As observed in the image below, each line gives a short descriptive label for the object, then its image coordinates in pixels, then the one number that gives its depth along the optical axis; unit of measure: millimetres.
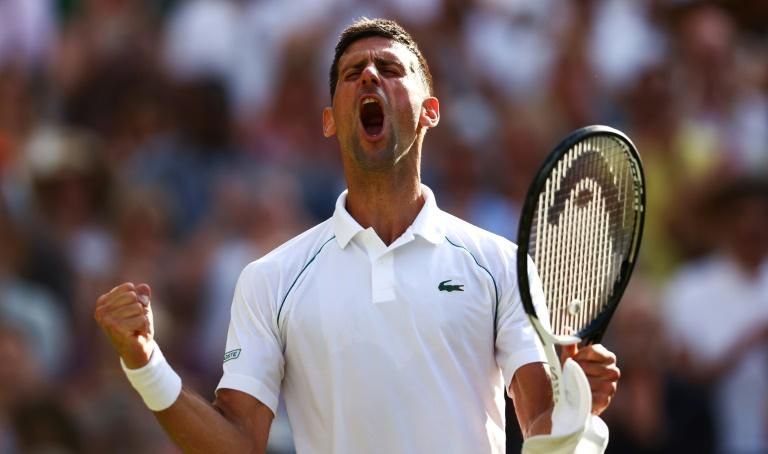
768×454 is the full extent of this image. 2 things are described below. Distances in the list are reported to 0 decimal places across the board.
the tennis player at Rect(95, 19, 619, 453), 9562
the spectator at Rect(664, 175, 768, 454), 17141
